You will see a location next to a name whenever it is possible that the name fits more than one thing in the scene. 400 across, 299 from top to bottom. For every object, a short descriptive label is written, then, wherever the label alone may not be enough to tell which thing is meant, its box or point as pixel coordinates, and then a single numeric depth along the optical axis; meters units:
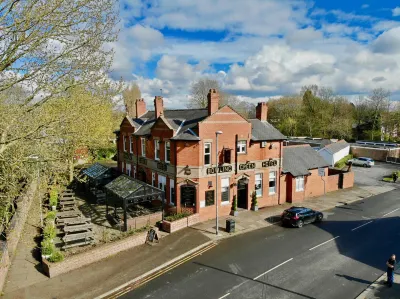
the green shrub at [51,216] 20.84
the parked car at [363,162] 49.34
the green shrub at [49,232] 17.52
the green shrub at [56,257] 15.75
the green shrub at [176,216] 22.23
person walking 14.12
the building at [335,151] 46.53
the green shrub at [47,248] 16.08
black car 22.41
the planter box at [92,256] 15.57
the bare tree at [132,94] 66.15
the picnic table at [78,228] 18.53
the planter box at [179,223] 21.39
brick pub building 23.42
